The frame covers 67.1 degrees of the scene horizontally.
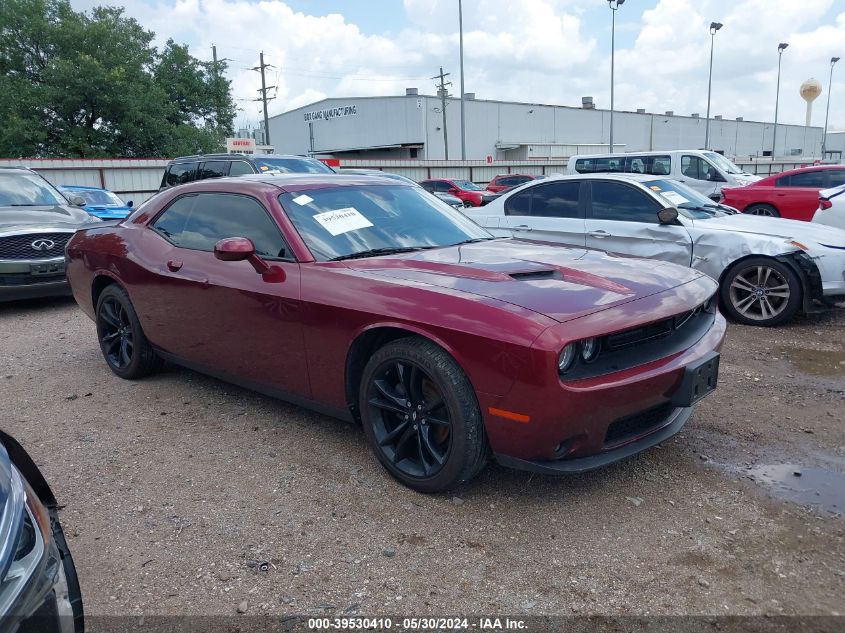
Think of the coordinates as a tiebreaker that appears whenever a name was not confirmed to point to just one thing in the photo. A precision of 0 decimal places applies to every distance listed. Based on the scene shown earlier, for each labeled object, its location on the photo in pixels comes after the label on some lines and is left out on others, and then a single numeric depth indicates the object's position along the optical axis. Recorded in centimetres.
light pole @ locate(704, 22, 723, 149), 3941
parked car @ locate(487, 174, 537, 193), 2491
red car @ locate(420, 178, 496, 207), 2303
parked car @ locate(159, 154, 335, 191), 1030
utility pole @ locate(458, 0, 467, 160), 3300
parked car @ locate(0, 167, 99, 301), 693
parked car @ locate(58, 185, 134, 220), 1105
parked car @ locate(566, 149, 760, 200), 1513
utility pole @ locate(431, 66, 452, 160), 4933
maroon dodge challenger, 264
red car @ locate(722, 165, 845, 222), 1184
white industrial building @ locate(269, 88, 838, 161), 5203
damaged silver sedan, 582
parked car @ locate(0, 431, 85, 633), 154
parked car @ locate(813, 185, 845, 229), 924
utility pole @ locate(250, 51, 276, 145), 4581
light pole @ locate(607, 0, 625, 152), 3441
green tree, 2992
